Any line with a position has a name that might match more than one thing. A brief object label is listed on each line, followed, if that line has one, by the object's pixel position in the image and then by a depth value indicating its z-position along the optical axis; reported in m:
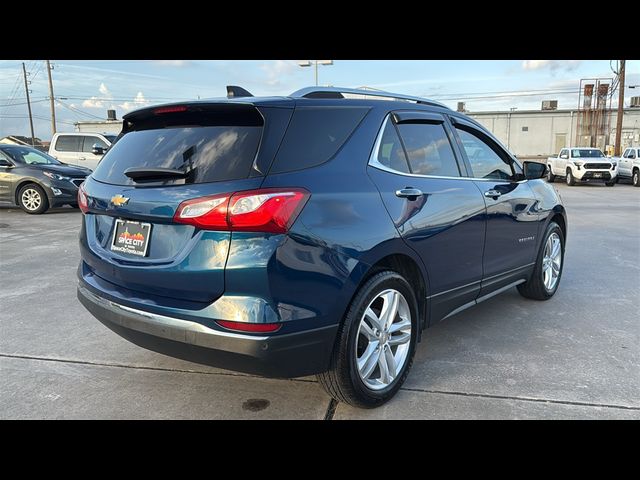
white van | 16.47
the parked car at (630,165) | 22.58
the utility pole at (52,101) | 44.93
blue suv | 2.33
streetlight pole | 20.99
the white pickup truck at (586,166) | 22.56
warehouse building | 41.66
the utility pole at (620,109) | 30.95
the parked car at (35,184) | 11.41
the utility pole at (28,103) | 59.18
